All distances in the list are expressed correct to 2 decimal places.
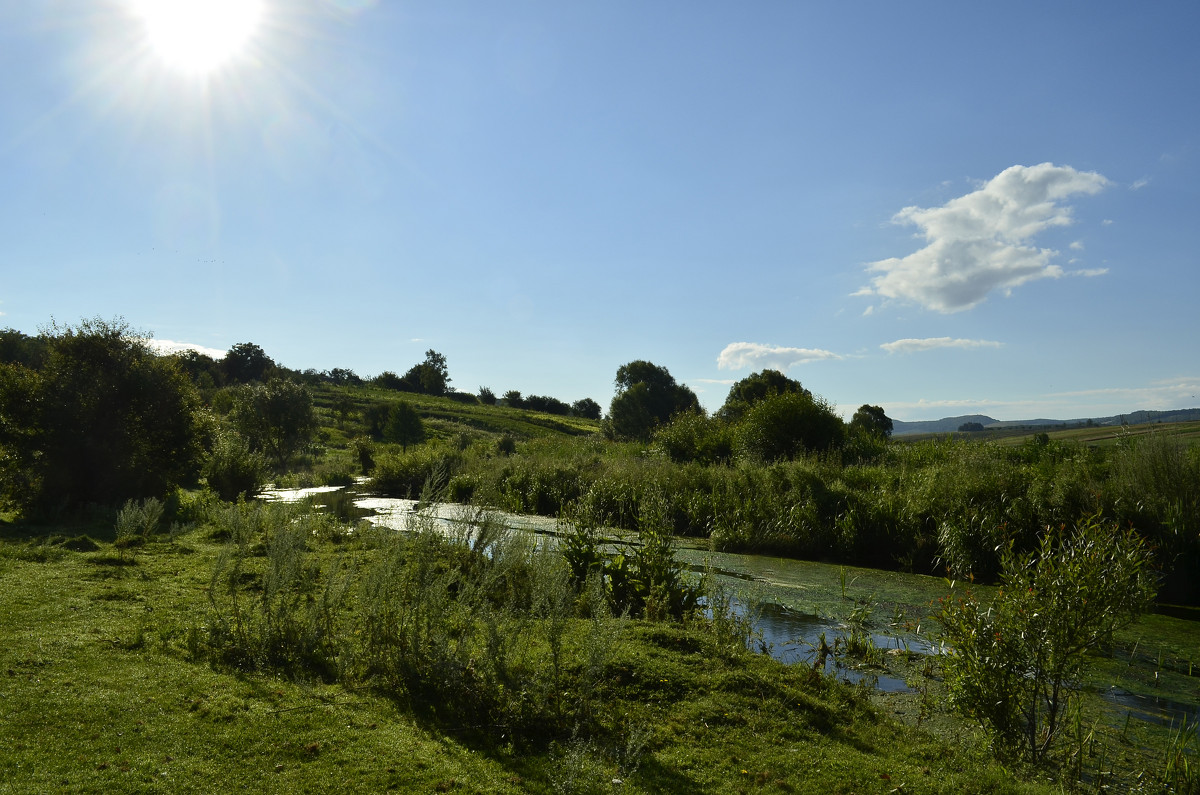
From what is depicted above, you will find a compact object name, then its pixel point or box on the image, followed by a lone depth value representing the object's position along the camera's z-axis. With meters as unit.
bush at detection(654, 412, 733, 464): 24.53
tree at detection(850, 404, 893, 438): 56.41
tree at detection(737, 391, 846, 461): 21.75
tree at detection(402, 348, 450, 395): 96.50
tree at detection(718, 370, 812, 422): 47.38
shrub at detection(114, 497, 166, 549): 10.45
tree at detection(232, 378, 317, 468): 34.88
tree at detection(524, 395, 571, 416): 101.00
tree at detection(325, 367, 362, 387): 94.93
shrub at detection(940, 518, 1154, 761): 4.46
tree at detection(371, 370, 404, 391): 94.44
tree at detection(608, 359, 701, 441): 54.78
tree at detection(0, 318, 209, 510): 12.81
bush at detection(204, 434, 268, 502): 18.19
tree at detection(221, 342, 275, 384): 70.88
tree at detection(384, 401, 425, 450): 40.72
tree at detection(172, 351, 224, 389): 64.94
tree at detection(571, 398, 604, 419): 102.06
